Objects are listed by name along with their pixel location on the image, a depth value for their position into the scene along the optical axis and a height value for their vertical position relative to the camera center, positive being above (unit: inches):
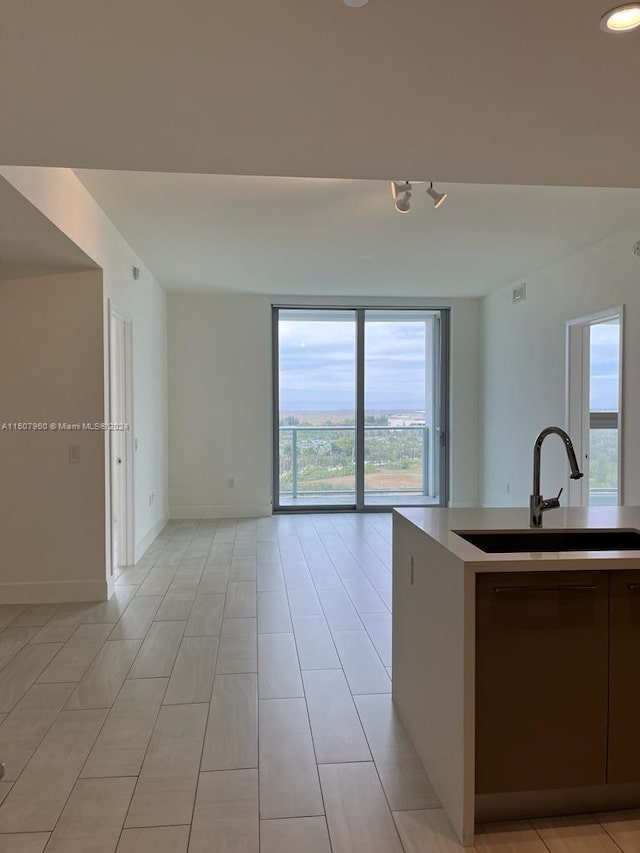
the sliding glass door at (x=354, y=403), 294.7 +4.4
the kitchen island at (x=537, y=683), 70.7 -34.2
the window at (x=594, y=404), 196.5 +2.6
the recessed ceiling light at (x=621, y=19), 61.4 +43.1
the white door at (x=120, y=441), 187.6 -9.9
